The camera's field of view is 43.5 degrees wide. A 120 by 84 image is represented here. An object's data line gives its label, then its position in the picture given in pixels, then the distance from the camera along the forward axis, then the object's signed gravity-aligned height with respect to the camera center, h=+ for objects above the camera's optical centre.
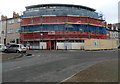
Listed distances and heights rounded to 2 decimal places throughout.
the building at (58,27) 44.00 +4.16
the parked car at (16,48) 25.86 -1.22
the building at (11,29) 53.96 +4.49
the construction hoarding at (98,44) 37.47 -0.87
